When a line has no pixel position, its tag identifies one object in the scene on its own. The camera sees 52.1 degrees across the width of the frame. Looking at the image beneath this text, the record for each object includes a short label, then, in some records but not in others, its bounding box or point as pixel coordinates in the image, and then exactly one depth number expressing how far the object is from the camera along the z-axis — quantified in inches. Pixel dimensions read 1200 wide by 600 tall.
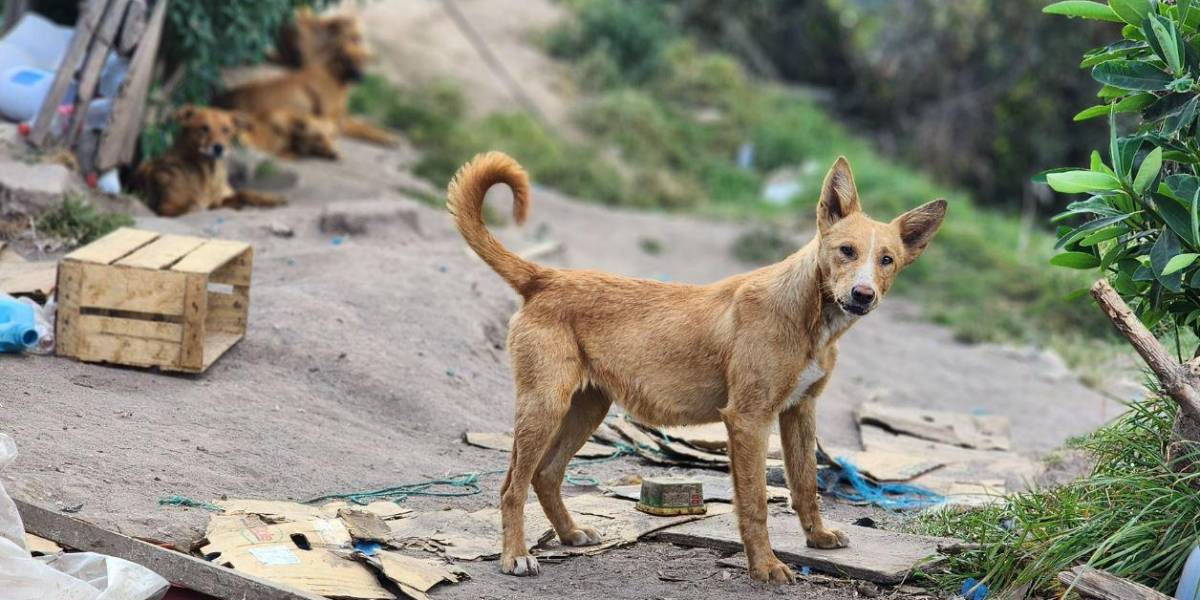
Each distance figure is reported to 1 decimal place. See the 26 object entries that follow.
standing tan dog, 202.7
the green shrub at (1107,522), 184.2
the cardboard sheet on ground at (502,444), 292.4
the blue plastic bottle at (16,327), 266.1
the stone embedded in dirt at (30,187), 355.3
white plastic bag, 167.0
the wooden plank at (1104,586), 175.0
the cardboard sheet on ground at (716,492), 258.7
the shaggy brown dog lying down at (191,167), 425.1
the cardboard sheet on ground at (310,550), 189.9
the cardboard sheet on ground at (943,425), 352.2
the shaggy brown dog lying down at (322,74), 585.0
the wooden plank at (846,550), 208.8
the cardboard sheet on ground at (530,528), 220.1
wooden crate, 275.7
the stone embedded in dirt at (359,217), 429.4
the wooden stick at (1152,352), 185.8
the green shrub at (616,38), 888.9
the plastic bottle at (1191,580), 172.9
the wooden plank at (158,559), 178.9
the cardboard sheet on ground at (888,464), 291.3
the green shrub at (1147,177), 186.1
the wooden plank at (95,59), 398.6
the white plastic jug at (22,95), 407.2
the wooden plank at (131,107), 406.6
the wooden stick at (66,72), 390.9
